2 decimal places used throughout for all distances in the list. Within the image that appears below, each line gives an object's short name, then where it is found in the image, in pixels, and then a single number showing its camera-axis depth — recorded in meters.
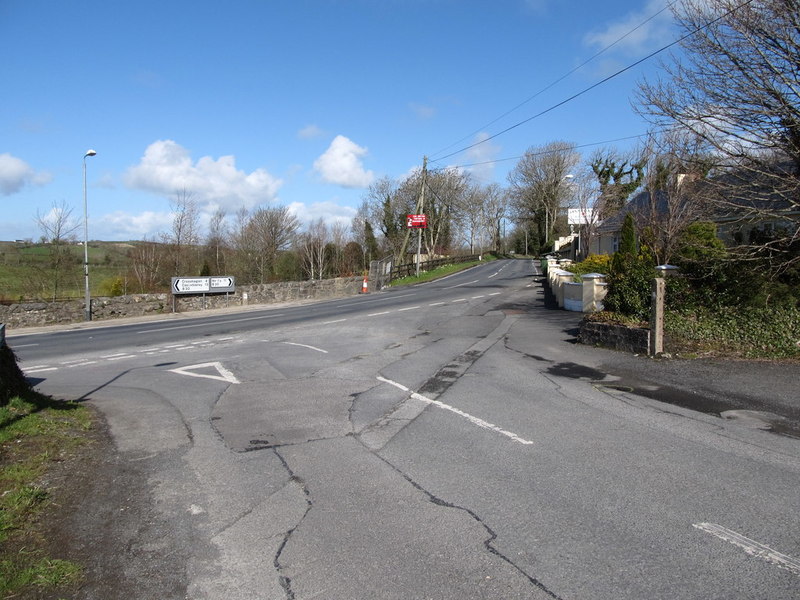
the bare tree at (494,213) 98.38
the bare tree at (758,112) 11.93
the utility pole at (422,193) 48.50
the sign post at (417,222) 49.28
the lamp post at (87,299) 28.52
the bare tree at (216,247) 47.84
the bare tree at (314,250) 56.81
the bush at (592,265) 26.32
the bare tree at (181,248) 40.09
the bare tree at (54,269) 31.48
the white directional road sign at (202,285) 32.62
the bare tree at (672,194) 15.77
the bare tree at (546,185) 79.56
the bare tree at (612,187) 39.03
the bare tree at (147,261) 39.91
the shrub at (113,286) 36.25
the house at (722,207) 13.03
